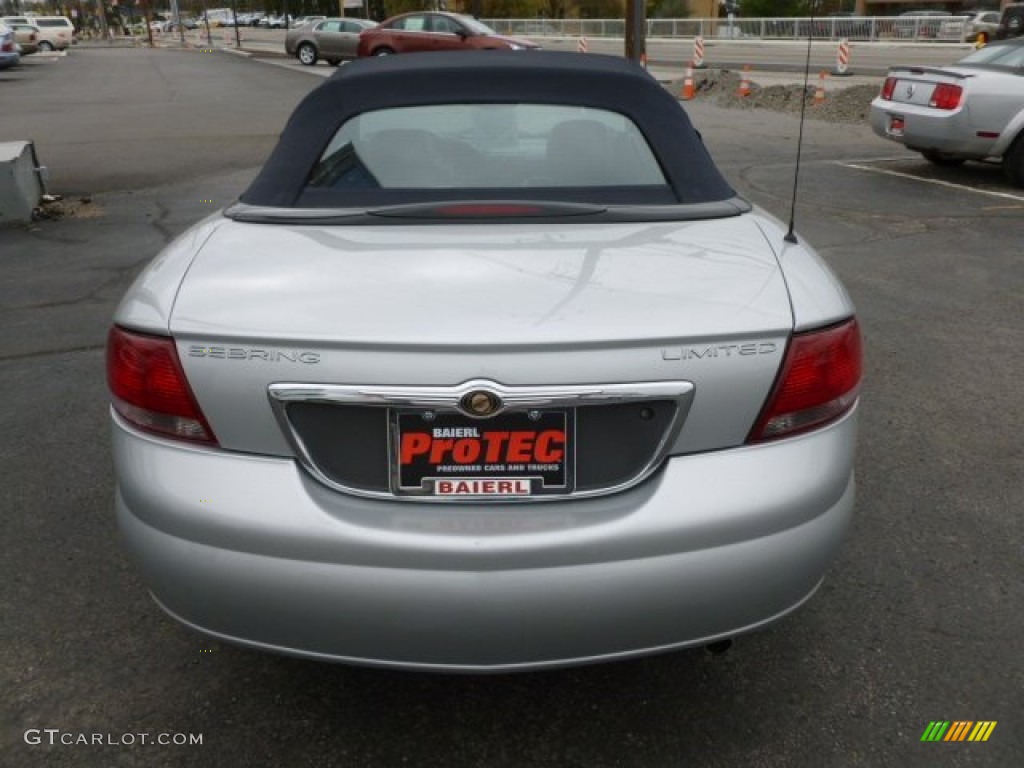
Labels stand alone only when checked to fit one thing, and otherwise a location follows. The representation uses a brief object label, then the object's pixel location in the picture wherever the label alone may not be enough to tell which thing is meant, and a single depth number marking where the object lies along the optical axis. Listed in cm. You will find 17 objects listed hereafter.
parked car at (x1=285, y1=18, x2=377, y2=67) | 3272
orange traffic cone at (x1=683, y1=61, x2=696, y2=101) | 2094
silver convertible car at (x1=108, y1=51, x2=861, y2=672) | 185
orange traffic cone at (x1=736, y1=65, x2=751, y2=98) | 1981
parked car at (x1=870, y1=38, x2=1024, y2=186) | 952
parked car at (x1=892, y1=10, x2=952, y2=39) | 4025
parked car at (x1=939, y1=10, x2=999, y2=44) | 3834
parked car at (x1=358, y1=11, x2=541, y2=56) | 2481
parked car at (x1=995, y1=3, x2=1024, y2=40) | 2230
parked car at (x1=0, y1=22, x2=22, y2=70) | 3127
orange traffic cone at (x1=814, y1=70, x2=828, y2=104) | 1809
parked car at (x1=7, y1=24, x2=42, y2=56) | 4262
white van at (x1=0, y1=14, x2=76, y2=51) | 5638
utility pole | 1695
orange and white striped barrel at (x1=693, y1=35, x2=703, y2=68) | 2805
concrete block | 811
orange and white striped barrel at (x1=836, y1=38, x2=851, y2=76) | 2525
